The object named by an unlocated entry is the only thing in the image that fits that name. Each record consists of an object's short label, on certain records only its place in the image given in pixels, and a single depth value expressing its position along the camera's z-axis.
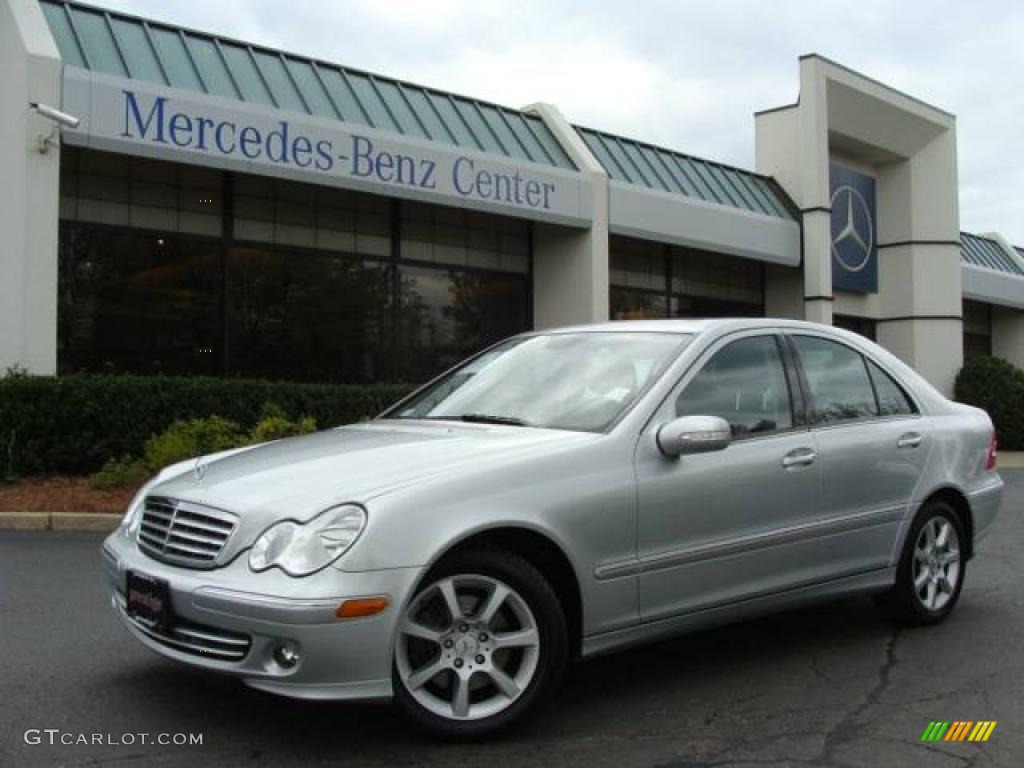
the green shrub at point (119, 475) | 10.41
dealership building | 12.29
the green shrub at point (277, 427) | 11.31
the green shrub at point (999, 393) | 23.53
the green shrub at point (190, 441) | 10.74
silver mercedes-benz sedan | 3.43
